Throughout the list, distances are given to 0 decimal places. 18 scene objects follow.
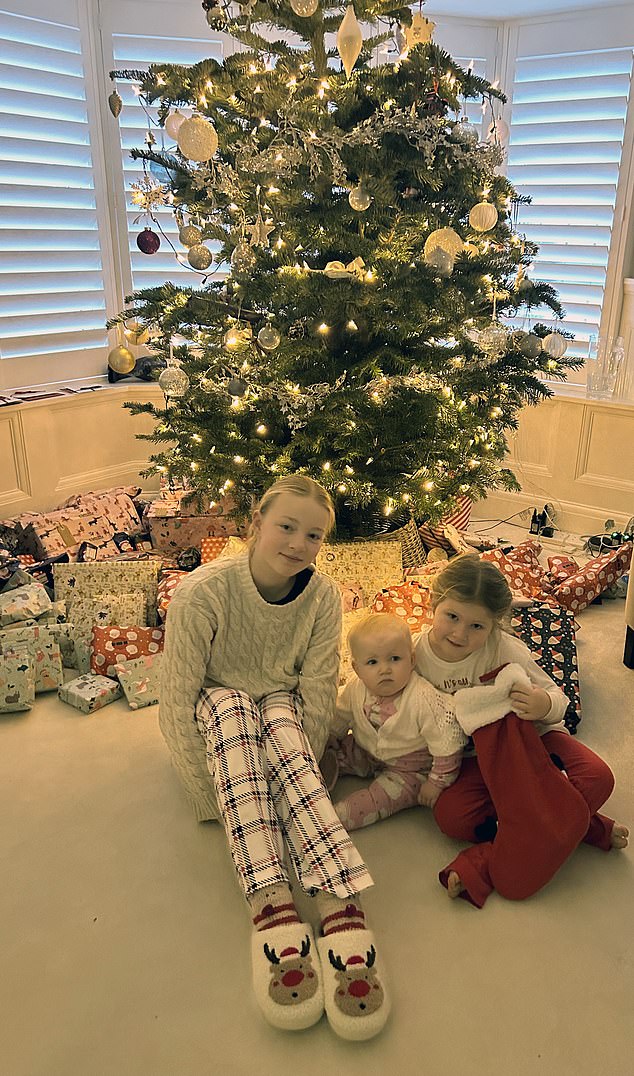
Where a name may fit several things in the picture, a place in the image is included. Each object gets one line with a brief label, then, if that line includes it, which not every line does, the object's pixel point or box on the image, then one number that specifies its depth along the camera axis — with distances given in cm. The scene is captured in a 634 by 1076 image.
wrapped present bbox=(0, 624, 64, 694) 231
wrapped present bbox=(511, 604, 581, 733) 215
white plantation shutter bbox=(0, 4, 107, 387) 315
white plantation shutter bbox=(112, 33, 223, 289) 342
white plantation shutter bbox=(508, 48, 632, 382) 350
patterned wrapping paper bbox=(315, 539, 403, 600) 248
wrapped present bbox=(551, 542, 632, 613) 281
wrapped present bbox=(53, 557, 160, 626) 267
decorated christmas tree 214
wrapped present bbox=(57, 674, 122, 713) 223
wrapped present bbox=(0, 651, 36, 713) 221
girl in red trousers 159
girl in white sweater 135
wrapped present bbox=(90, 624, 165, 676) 240
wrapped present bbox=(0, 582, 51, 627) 248
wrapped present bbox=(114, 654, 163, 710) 226
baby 176
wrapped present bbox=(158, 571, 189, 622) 257
